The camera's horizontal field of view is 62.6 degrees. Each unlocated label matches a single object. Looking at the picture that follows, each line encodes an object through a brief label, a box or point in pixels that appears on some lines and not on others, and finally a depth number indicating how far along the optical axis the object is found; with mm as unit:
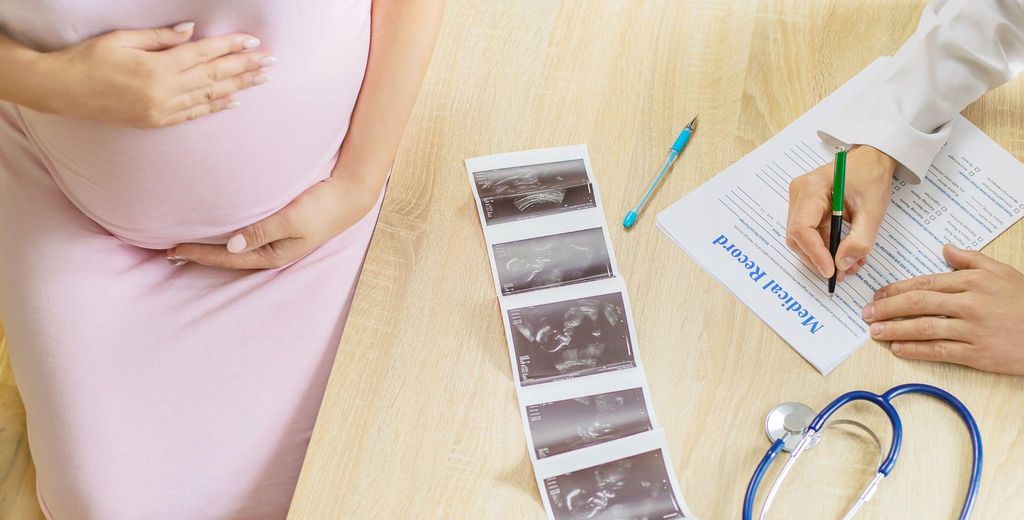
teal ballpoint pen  1066
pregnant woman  1029
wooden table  937
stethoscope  919
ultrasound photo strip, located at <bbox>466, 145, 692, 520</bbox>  937
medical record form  1034
